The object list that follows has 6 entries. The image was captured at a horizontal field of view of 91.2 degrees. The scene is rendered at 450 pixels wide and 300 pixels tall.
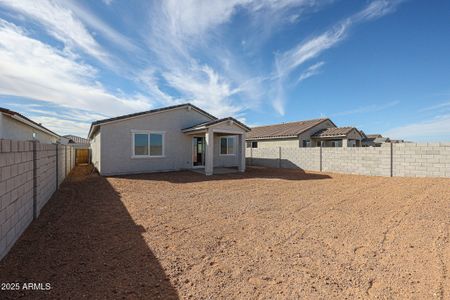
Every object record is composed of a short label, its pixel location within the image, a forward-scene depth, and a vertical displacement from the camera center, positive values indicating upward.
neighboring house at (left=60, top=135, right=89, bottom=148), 24.06 +1.23
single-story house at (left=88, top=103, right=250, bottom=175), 12.55 +0.63
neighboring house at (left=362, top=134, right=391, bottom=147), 31.92 +1.61
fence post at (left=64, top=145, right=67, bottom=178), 11.48 -0.67
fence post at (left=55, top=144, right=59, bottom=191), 8.05 -0.50
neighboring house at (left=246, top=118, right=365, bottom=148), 21.53 +1.46
